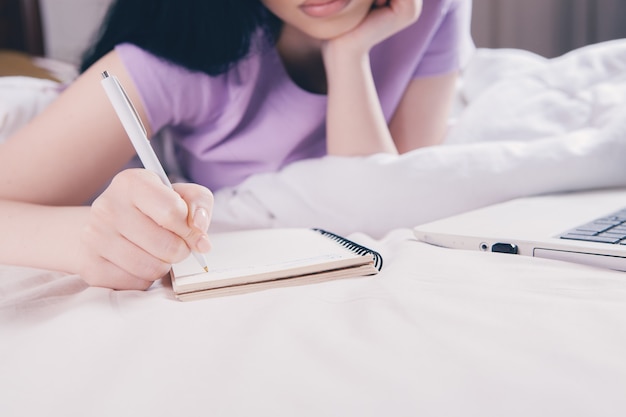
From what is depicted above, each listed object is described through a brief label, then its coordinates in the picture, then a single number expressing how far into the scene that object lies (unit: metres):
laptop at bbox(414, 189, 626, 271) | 0.53
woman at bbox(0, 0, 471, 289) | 0.52
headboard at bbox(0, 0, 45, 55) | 2.15
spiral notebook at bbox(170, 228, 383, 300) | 0.50
